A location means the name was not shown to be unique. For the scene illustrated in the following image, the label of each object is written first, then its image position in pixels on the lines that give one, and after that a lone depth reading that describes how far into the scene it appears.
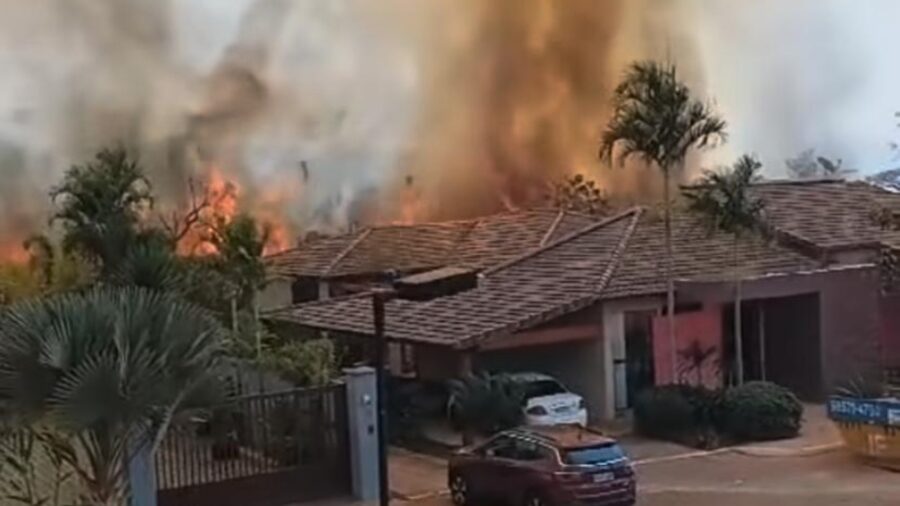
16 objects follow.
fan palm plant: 10.98
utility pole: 15.45
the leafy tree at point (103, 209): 24.47
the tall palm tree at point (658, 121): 26.94
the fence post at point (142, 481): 18.38
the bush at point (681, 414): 25.41
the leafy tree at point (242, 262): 27.47
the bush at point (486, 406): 24.94
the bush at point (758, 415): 25.20
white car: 25.62
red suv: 18.38
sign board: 22.00
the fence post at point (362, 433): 21.09
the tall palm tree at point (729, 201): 26.86
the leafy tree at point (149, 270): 20.25
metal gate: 20.28
